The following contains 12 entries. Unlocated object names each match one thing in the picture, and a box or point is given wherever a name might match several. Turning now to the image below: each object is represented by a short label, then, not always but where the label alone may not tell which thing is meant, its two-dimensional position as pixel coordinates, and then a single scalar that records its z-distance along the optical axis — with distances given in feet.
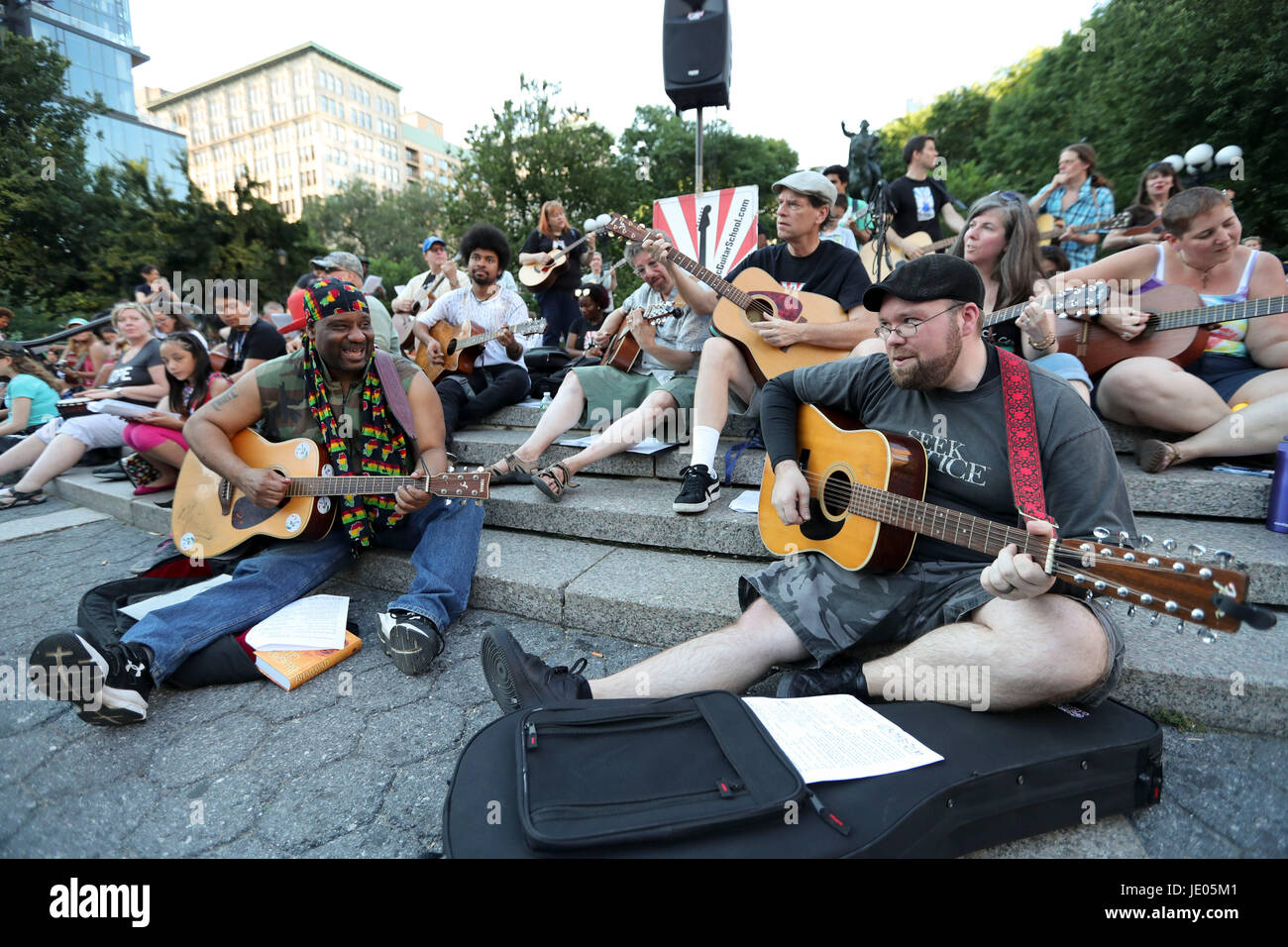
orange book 7.87
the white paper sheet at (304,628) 8.27
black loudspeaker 16.12
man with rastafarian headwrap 8.69
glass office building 96.73
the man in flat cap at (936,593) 5.56
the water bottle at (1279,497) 8.02
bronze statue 24.39
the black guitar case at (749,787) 4.25
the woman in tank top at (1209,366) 9.20
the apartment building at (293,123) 262.26
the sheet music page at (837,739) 4.85
